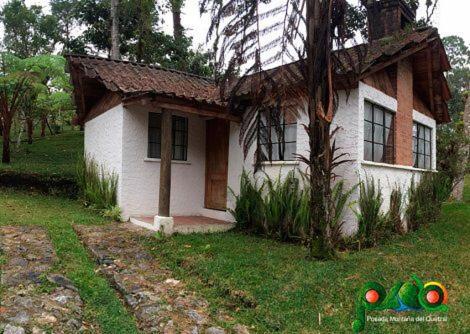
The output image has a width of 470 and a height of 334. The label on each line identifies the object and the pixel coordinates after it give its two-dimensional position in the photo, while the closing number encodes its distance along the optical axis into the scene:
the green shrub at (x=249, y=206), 8.13
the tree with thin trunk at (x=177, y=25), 17.44
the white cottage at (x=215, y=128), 7.59
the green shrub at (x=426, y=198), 9.38
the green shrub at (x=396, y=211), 8.38
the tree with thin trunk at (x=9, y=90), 12.34
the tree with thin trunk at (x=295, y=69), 3.84
